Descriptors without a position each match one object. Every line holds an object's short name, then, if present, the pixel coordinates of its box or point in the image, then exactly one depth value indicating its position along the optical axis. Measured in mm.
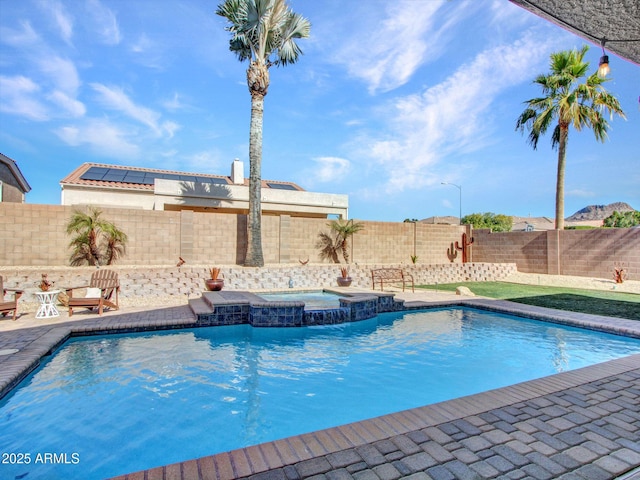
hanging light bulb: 3836
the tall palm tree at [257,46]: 13891
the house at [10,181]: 18089
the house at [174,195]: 17750
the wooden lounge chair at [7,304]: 7712
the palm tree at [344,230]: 16656
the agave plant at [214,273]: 11914
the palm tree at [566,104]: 16953
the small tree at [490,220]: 64562
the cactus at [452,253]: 19842
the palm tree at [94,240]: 11953
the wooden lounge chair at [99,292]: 8414
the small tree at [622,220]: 50875
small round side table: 8156
